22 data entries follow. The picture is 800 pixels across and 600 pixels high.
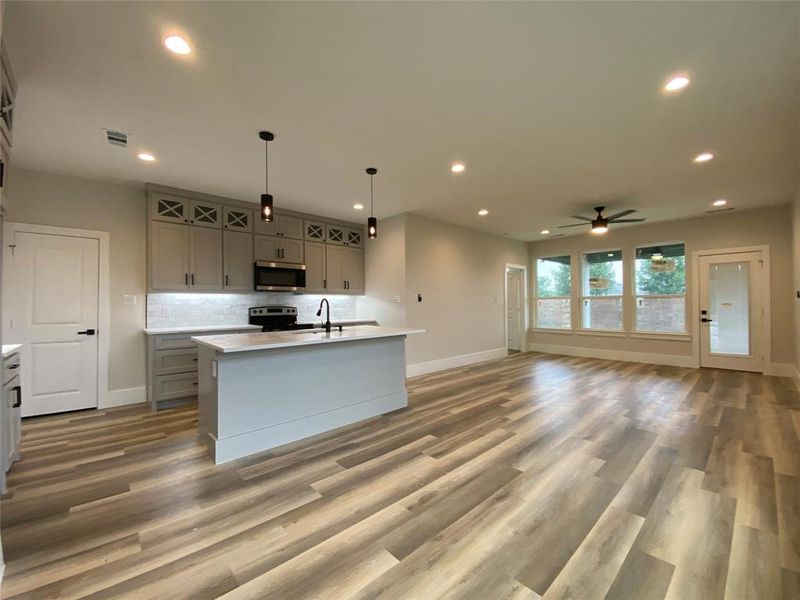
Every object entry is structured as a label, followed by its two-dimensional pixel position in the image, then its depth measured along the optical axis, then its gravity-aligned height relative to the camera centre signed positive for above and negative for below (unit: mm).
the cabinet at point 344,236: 6105 +1254
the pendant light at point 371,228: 3572 +805
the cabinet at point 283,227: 5305 +1241
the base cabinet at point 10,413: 2361 -786
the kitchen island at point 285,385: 2770 -751
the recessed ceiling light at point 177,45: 1993 +1552
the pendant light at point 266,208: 2947 +834
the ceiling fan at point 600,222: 5254 +1230
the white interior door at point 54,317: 3793 -123
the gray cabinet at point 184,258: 4418 +638
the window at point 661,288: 6586 +254
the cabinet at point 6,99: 2022 +1299
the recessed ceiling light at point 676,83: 2371 +1546
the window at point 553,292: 8062 +250
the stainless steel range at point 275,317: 5344 -210
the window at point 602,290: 7316 +258
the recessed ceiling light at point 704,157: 3575 +1531
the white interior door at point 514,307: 8578 -117
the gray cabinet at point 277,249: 5273 +881
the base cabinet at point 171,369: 4102 -791
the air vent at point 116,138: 3066 +1542
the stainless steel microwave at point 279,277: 5211 +434
